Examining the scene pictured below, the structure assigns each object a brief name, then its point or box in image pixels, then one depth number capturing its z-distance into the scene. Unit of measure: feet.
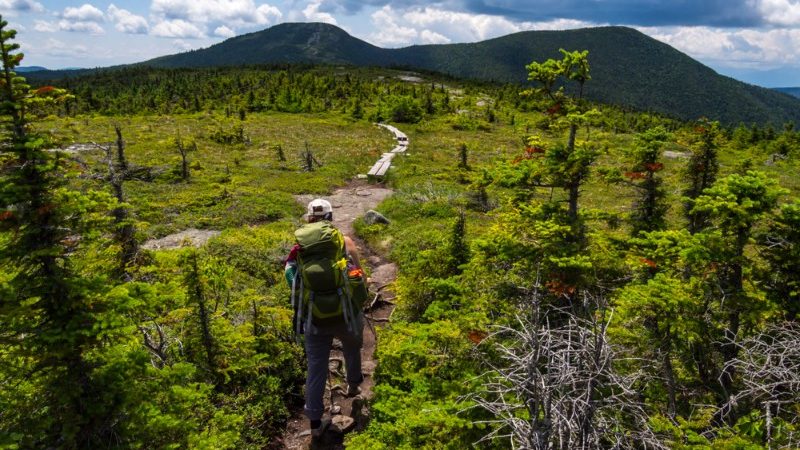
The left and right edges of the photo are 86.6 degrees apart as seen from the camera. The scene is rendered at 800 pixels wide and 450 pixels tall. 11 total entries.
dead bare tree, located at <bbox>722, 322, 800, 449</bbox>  11.91
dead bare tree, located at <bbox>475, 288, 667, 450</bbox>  8.94
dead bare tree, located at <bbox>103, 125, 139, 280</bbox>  27.27
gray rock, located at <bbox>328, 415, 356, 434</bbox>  21.59
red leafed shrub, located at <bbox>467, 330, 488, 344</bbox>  19.21
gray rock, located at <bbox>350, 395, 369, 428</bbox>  21.83
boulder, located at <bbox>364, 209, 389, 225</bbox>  55.67
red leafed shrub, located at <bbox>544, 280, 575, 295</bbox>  22.16
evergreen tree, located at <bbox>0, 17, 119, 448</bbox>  11.72
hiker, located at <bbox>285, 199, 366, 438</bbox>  18.39
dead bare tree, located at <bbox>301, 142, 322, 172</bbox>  88.02
